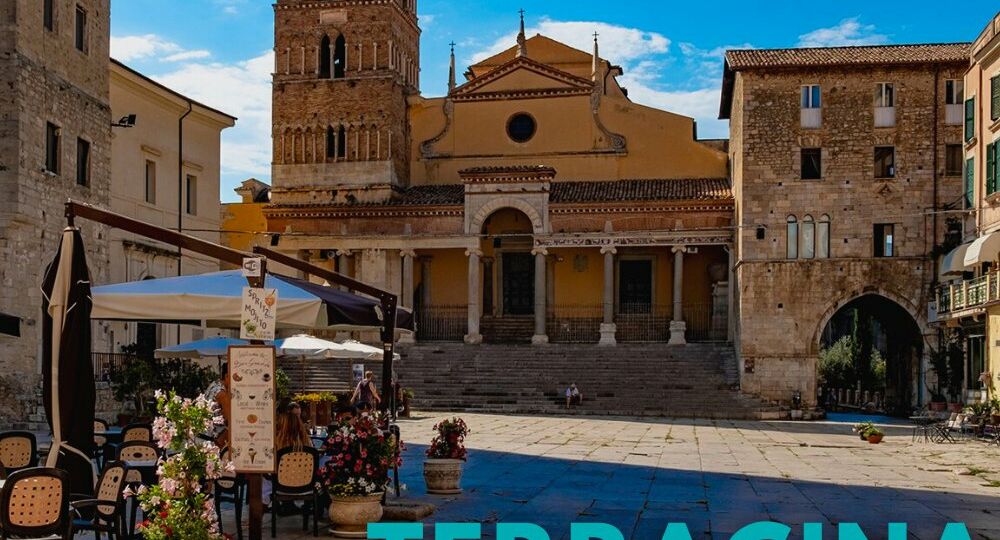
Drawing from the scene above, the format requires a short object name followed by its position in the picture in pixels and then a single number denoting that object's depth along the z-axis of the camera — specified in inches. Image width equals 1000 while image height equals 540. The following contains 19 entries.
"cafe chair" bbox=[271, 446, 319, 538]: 457.7
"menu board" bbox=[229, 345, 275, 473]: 390.9
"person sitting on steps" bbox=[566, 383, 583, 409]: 1413.6
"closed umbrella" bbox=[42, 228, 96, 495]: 398.3
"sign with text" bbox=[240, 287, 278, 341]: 398.9
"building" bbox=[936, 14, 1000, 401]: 1088.8
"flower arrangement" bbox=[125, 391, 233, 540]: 334.6
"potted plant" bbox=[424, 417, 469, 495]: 586.9
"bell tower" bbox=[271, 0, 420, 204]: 1779.0
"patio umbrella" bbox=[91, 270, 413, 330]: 446.3
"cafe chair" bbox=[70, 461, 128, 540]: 379.9
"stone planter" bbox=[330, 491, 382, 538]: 461.7
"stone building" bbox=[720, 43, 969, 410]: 1437.0
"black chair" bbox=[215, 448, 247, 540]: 442.9
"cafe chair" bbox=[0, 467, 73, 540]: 336.8
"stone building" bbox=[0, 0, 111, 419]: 918.4
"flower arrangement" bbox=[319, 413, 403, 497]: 465.4
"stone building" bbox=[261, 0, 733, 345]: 1664.6
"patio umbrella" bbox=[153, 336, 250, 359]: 813.2
